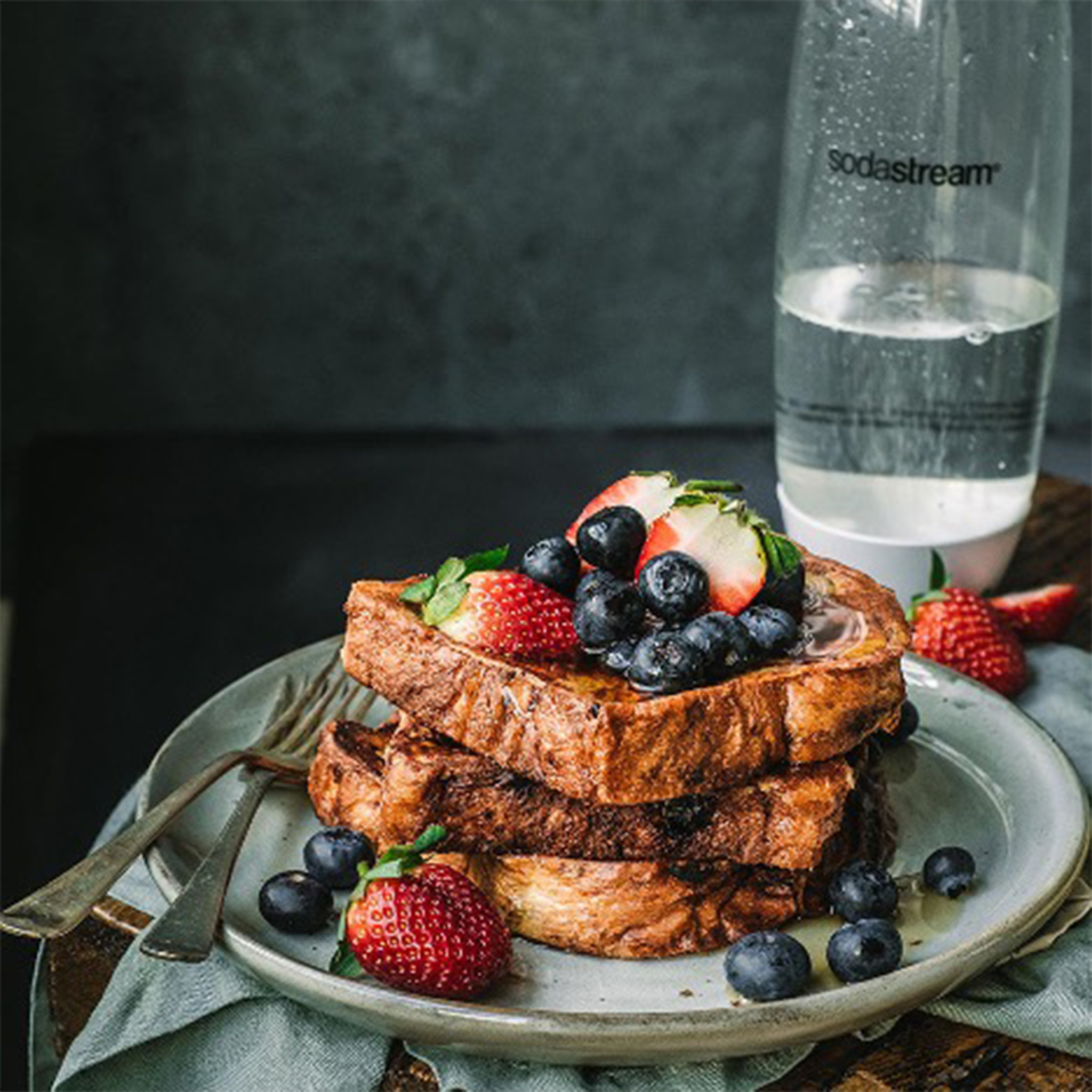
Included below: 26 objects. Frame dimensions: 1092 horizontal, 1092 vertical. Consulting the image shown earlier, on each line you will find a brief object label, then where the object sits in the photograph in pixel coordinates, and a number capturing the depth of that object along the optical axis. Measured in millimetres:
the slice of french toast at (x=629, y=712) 641
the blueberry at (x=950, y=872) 662
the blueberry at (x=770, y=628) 661
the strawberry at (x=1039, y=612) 809
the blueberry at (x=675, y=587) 648
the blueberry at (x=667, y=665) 644
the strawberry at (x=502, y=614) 660
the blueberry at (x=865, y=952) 626
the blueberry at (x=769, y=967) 621
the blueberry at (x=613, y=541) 665
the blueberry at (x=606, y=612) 651
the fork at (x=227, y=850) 616
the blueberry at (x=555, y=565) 668
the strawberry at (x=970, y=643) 772
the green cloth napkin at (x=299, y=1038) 616
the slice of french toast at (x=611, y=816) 654
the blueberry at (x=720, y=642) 648
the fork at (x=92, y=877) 624
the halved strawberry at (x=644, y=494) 684
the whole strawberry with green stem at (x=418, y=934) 614
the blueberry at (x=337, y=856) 660
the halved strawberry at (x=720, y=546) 662
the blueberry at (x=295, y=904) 646
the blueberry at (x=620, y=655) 654
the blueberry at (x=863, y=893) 649
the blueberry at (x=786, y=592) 675
